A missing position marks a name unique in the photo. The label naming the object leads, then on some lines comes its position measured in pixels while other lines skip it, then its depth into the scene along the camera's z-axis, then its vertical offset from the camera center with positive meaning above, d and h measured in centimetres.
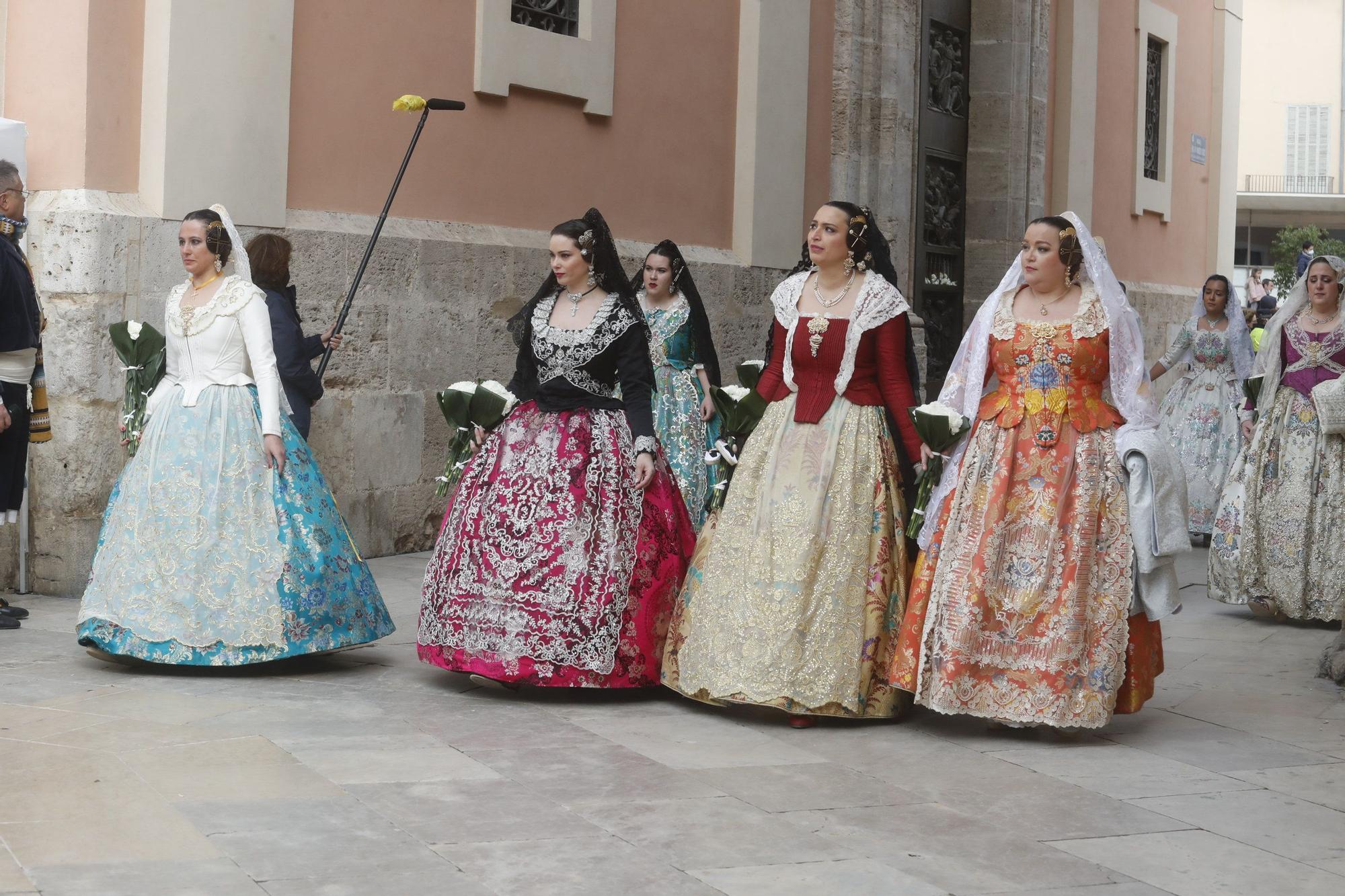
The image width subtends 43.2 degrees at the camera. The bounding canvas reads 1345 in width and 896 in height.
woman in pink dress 590 -21
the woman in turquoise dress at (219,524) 608 -28
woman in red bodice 564 -17
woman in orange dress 555 -17
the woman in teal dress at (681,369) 890 +51
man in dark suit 707 +41
